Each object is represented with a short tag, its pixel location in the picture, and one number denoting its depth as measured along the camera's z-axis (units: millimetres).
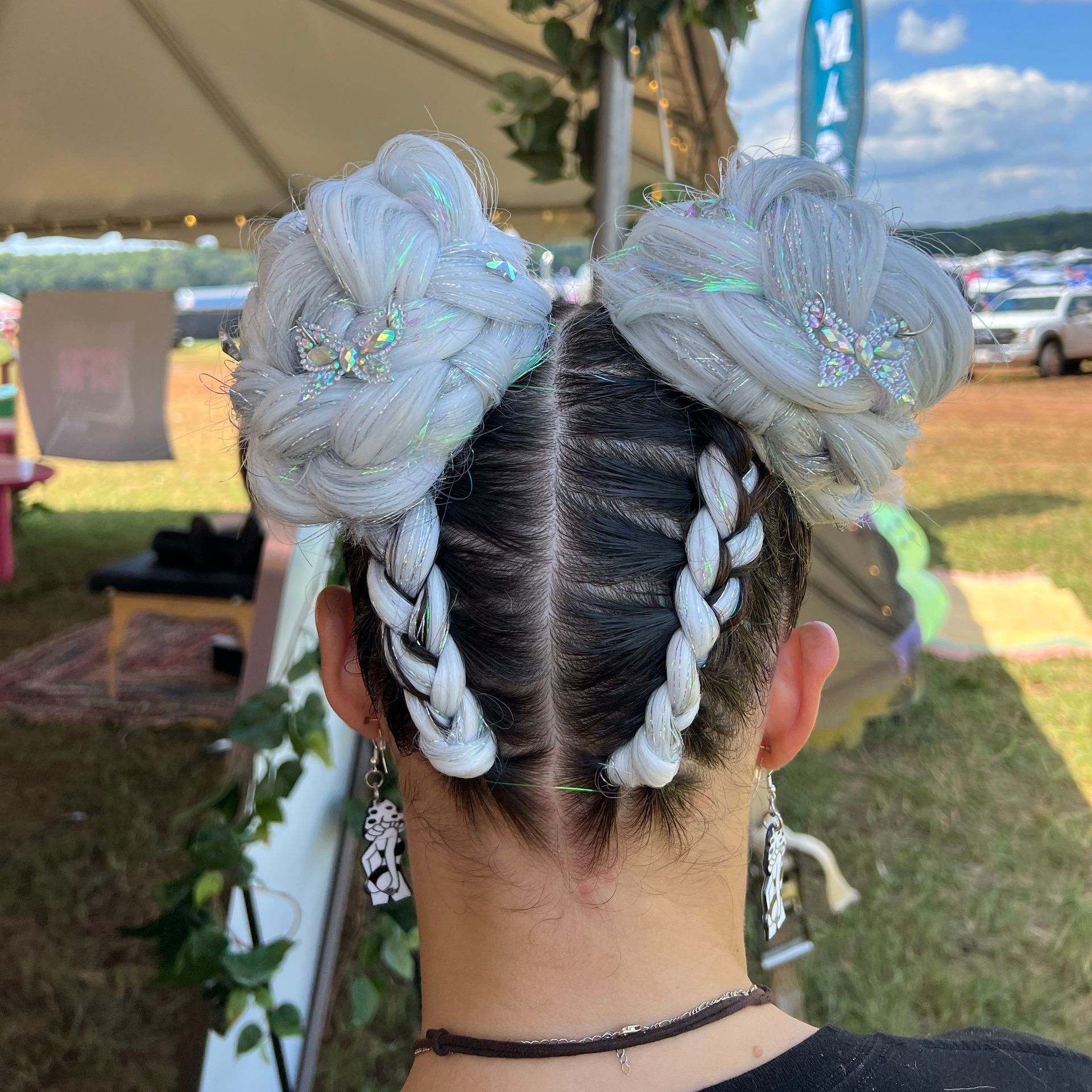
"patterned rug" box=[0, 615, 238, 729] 3602
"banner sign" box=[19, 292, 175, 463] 4629
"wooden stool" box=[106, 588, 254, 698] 3541
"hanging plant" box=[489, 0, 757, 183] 1417
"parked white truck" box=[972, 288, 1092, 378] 9641
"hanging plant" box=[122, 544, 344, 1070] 1313
